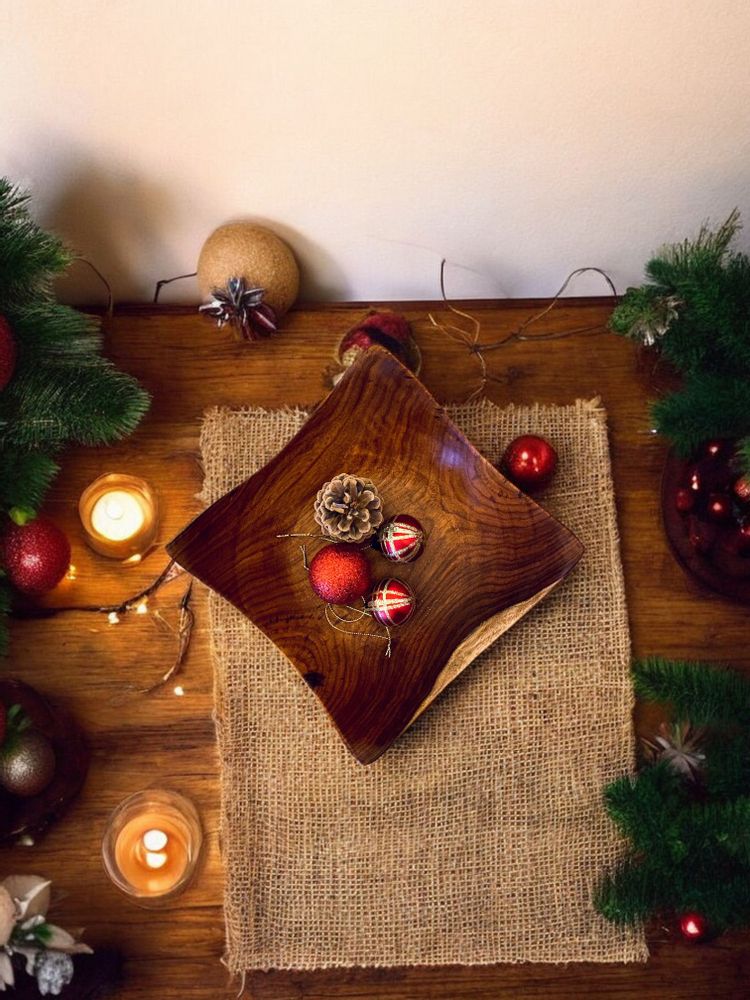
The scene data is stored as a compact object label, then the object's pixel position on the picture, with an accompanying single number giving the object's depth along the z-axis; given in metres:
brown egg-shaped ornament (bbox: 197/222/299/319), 0.85
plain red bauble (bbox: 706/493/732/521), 0.83
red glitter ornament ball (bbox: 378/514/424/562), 0.81
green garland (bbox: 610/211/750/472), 0.77
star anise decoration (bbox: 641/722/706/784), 0.86
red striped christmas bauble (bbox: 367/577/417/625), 0.80
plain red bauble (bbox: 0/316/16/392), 0.71
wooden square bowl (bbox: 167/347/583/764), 0.83
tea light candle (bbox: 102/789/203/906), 0.83
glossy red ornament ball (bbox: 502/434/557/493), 0.85
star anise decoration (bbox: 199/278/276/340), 0.86
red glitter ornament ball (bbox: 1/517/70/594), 0.82
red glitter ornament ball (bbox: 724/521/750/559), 0.83
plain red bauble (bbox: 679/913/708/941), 0.81
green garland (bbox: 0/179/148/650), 0.75
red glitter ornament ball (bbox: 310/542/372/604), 0.79
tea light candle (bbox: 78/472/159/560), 0.89
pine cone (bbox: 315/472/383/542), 0.79
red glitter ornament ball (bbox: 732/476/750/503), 0.80
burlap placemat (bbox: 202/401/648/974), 0.86
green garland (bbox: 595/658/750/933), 0.77
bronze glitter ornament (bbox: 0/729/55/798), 0.78
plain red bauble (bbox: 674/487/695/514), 0.87
